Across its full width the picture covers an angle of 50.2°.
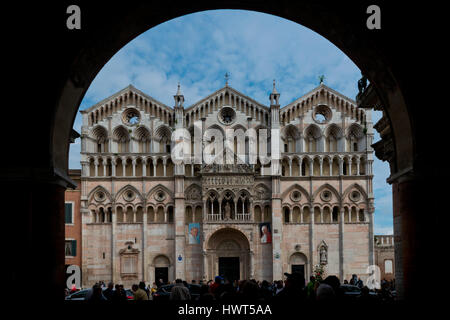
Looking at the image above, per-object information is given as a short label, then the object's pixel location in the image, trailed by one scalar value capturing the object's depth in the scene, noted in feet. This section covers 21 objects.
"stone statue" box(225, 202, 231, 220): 131.44
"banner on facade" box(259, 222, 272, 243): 131.13
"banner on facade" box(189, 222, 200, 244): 131.75
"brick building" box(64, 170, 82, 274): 131.75
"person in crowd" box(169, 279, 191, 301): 32.40
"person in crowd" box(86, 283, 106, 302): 36.45
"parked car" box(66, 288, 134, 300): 69.43
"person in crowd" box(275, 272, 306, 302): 26.32
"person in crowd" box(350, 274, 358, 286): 108.53
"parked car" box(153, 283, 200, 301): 74.84
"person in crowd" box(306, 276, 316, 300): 42.51
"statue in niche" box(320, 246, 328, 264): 131.03
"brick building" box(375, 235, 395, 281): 139.74
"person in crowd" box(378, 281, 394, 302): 56.82
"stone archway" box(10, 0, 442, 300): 31.78
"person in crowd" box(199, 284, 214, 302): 26.97
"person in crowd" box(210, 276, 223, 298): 36.26
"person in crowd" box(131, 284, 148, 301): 45.06
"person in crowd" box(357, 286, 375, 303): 27.83
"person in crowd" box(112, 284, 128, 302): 39.13
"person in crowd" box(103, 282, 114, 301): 51.87
